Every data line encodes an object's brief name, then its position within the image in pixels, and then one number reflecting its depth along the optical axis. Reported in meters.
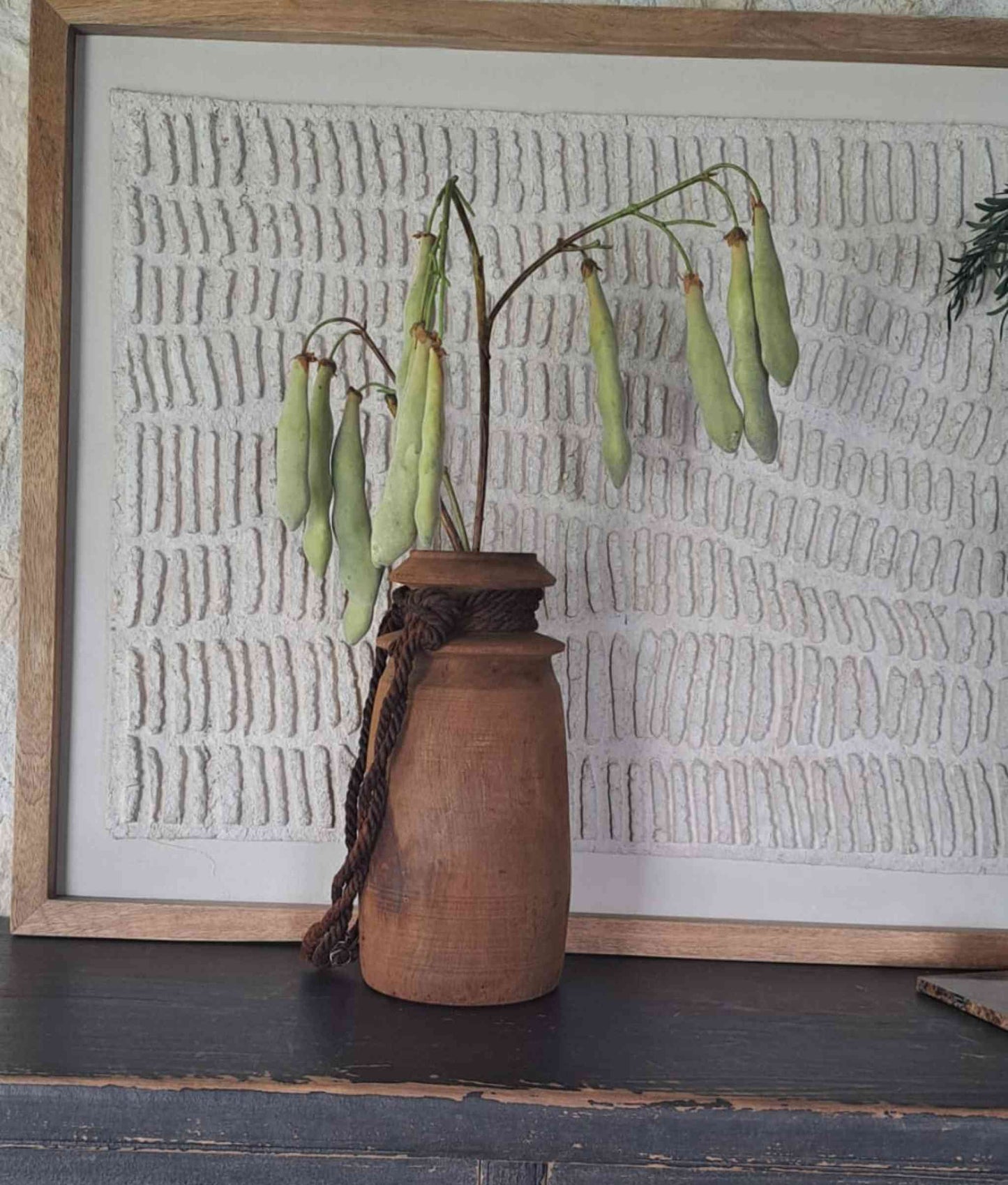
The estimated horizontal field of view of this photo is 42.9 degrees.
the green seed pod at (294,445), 0.70
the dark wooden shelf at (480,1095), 0.55
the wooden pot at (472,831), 0.66
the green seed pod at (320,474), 0.70
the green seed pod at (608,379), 0.71
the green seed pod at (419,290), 0.67
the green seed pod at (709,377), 0.69
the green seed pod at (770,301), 0.68
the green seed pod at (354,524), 0.71
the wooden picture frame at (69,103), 0.79
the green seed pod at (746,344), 0.68
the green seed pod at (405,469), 0.63
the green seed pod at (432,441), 0.62
